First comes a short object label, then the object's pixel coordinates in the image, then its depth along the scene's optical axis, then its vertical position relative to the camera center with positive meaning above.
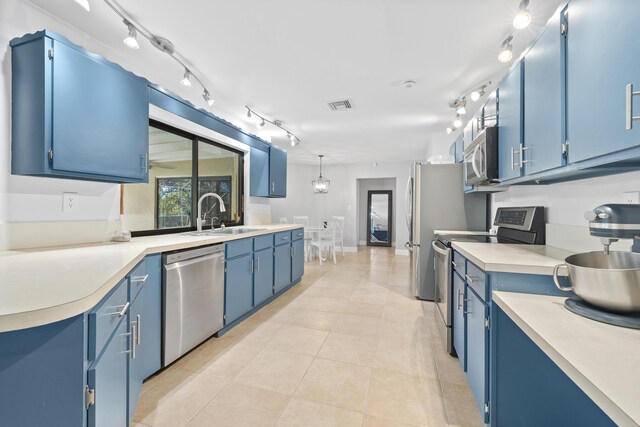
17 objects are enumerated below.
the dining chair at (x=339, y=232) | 7.22 -0.49
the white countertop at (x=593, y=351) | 0.54 -0.35
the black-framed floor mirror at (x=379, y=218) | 8.99 -0.13
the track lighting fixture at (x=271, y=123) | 3.78 +1.39
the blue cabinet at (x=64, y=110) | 1.58 +0.61
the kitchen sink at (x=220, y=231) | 2.85 -0.21
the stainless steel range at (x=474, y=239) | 2.02 -0.21
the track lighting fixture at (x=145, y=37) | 1.80 +1.31
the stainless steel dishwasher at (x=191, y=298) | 1.99 -0.67
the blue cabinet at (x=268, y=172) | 4.23 +0.65
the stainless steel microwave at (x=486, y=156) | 2.06 +0.45
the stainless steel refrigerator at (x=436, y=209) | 3.49 +0.07
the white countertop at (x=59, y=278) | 0.74 -0.25
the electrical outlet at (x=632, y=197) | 1.24 +0.09
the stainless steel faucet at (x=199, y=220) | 2.94 -0.08
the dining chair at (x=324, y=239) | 6.19 -0.59
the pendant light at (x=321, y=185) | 7.22 +0.74
